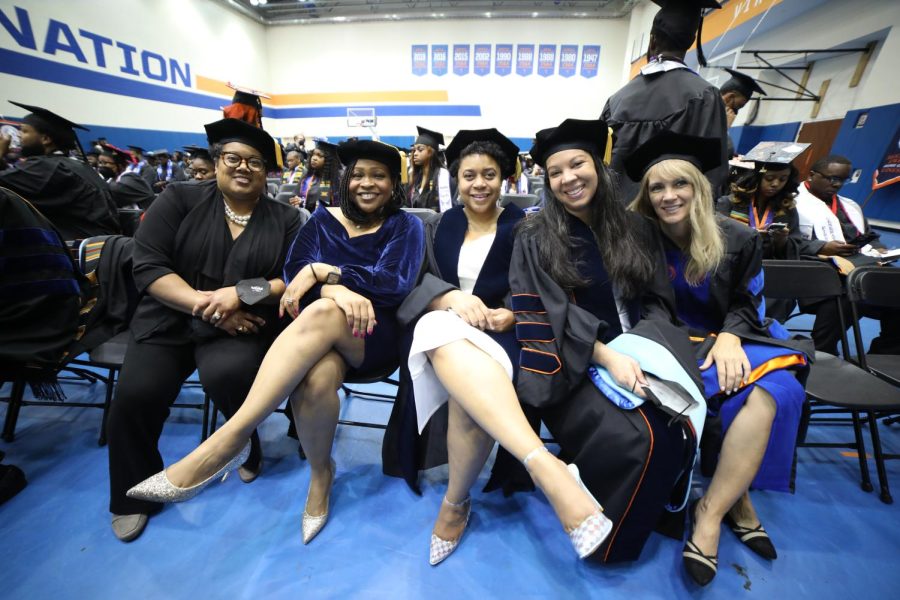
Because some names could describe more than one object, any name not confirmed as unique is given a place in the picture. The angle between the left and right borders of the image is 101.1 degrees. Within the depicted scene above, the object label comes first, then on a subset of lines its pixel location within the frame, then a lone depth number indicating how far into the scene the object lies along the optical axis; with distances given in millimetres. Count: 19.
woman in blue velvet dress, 1354
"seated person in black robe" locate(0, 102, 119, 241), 2400
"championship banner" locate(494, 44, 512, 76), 13750
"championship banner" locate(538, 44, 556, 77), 13578
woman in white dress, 1167
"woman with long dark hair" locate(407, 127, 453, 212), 4375
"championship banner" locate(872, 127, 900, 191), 5355
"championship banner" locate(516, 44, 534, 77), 13641
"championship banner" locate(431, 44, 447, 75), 14078
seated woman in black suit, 1555
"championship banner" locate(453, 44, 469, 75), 13914
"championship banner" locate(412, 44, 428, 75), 14184
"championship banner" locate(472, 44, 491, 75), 13820
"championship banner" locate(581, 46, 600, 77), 13570
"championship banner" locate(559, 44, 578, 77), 13609
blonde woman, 1401
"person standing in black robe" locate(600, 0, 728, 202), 1936
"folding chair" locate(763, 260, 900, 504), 1628
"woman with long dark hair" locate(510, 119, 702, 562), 1303
